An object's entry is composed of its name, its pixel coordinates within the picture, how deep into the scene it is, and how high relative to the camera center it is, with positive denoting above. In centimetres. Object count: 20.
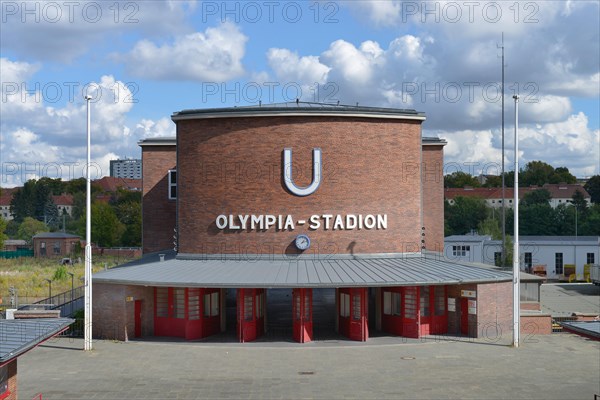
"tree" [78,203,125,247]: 9775 -285
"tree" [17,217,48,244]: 13325 -412
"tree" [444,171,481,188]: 17250 +630
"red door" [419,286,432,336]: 3456 -511
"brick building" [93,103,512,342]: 3362 -143
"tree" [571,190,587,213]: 12453 +117
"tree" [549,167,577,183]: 17262 +749
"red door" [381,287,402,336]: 3500 -524
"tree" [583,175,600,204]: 14788 +393
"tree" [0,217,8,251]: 9456 -335
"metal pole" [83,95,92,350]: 3106 -359
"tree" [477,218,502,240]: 8950 -300
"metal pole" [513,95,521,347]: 3172 -401
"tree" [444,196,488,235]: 11612 -143
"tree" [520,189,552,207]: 12281 +166
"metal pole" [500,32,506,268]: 4876 -192
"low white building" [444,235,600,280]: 6775 -457
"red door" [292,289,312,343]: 3288 -511
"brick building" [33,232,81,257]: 10194 -547
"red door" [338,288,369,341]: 3322 -513
